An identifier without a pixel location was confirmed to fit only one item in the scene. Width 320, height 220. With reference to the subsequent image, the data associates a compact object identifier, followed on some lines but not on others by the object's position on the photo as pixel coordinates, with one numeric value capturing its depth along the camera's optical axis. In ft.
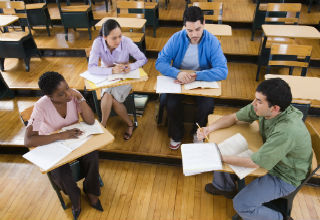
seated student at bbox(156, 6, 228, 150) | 7.46
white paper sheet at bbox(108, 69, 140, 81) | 7.68
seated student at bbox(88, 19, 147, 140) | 7.87
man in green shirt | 4.85
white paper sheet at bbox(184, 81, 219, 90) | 7.23
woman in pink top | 5.84
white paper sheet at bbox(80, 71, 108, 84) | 7.63
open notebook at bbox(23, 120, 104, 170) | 5.45
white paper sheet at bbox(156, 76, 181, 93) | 7.09
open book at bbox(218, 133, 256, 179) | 5.53
